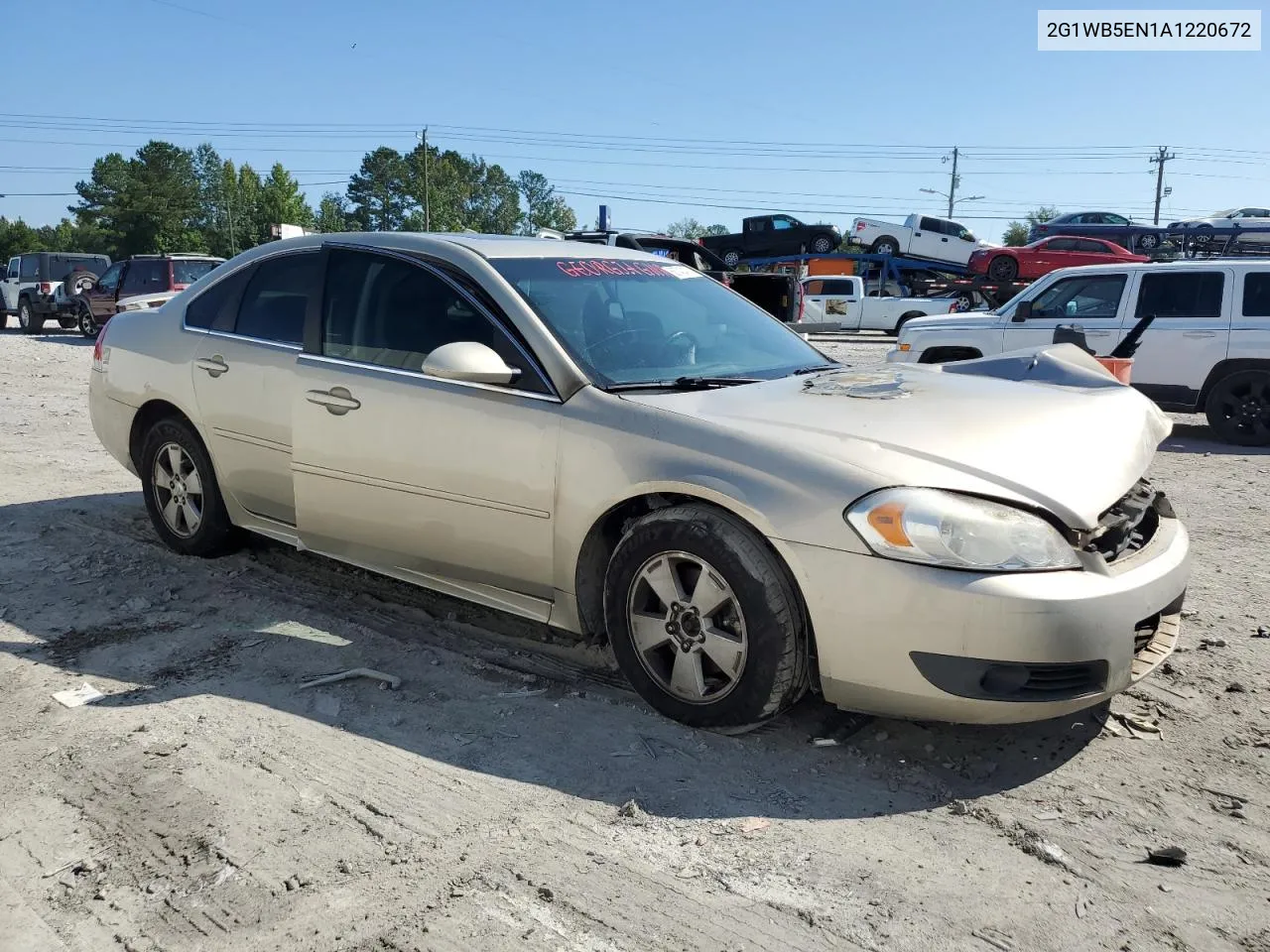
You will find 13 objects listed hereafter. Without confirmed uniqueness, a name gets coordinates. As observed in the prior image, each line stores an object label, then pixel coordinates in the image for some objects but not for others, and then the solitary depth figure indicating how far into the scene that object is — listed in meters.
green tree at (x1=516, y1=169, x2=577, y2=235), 121.69
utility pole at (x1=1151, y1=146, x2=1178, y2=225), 76.50
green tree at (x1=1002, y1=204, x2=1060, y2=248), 80.88
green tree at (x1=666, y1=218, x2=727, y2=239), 115.20
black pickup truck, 36.53
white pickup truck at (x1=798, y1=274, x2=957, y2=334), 27.33
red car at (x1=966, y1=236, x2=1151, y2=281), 27.48
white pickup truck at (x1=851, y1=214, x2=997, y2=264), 34.97
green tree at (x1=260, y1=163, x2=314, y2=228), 88.56
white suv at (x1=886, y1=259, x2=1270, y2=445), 9.81
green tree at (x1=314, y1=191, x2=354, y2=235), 95.88
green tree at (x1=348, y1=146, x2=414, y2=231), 100.19
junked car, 2.94
